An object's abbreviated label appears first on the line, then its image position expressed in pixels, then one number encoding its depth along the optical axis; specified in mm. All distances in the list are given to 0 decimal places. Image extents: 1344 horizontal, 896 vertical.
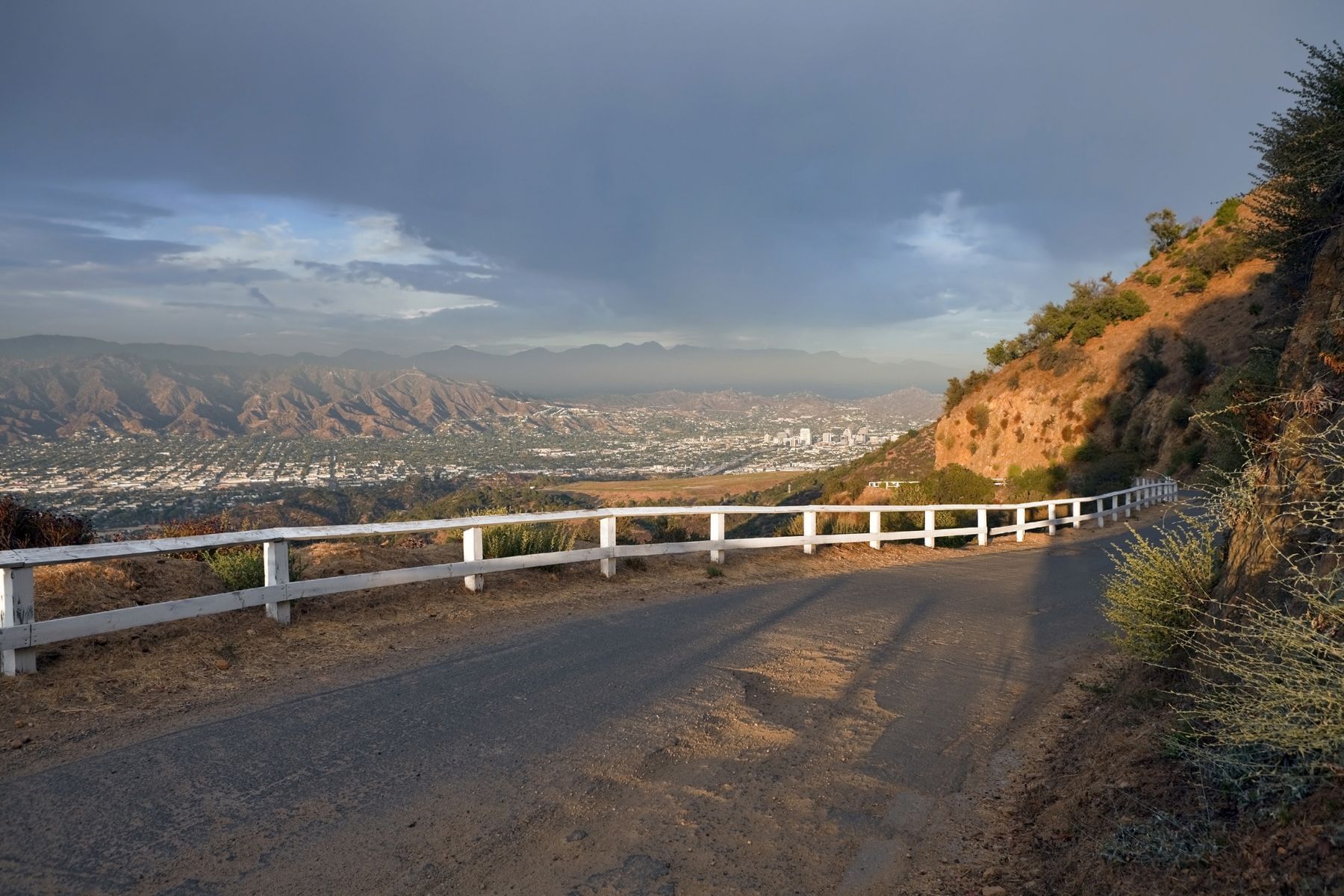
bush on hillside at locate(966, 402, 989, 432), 56812
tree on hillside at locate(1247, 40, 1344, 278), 11703
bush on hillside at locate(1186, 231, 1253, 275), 51594
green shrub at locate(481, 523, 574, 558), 11781
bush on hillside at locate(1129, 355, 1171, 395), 48438
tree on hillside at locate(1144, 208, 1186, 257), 63938
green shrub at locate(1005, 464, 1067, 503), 46028
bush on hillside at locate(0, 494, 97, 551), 9336
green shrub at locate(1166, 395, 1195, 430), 40906
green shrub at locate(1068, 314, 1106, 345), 56375
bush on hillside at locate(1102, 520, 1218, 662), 6301
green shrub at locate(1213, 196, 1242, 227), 58312
